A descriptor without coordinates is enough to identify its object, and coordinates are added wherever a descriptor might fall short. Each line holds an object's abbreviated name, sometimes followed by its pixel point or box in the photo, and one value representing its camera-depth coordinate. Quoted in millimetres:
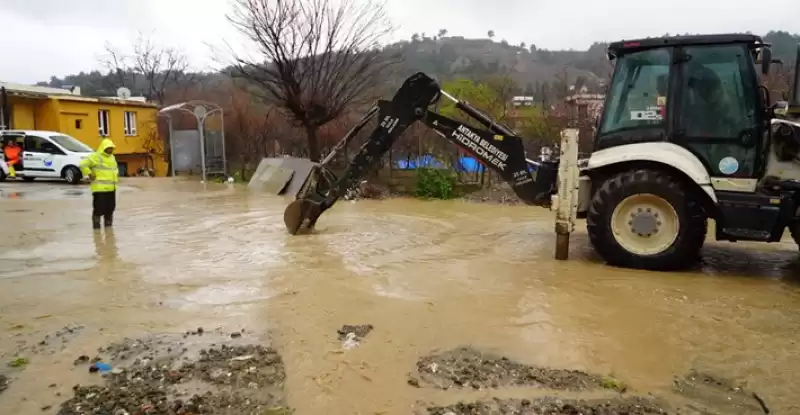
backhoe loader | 6551
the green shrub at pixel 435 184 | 15295
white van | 18812
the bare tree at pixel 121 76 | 47812
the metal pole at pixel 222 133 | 21312
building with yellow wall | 24484
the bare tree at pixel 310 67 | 17578
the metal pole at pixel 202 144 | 20297
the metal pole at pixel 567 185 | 7211
